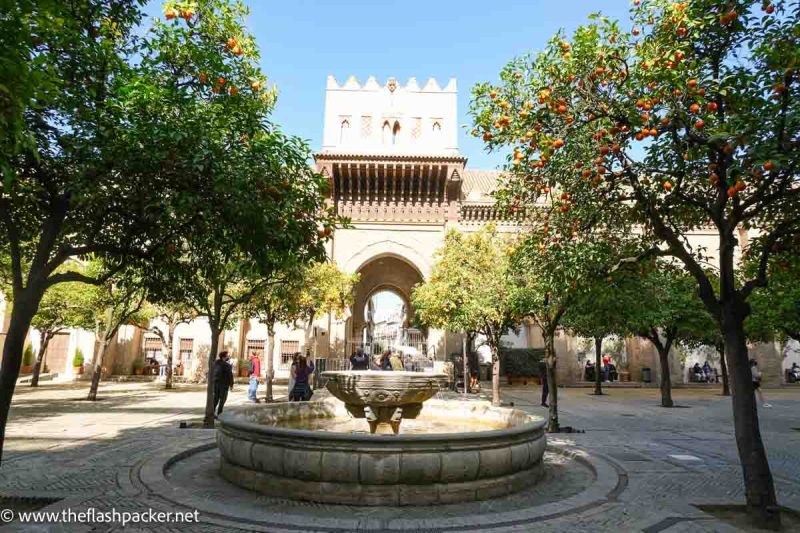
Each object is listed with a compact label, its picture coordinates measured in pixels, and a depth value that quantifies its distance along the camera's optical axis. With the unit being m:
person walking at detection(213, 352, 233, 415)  11.65
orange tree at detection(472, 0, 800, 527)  4.96
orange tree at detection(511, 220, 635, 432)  6.63
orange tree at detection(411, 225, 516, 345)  17.47
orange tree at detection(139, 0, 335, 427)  5.78
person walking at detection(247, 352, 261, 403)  16.44
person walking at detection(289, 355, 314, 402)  14.12
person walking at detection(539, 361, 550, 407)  17.69
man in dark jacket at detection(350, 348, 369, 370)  13.26
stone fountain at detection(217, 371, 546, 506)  5.38
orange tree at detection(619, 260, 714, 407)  16.14
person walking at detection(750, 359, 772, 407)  16.62
